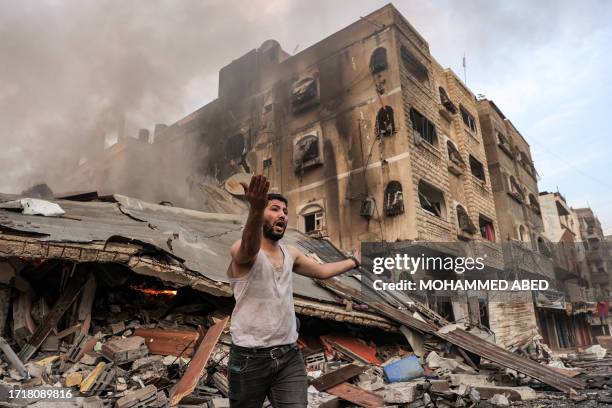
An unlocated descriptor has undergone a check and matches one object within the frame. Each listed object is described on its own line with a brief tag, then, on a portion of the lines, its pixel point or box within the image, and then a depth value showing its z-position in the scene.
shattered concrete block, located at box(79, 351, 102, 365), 4.38
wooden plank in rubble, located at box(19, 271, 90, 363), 4.43
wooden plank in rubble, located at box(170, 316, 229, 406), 3.71
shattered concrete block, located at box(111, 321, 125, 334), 5.08
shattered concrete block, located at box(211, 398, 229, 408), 3.70
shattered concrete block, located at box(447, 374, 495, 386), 5.84
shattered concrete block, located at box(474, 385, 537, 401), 5.21
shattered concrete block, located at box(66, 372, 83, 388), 3.98
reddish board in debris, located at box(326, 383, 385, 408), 4.55
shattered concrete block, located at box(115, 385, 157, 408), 3.51
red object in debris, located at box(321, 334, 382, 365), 6.27
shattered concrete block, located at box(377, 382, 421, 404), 4.59
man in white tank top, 2.06
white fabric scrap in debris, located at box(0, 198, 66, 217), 5.01
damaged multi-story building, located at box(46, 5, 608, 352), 14.24
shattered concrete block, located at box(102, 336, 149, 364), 4.43
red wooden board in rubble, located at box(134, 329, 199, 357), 4.84
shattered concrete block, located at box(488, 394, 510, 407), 4.93
